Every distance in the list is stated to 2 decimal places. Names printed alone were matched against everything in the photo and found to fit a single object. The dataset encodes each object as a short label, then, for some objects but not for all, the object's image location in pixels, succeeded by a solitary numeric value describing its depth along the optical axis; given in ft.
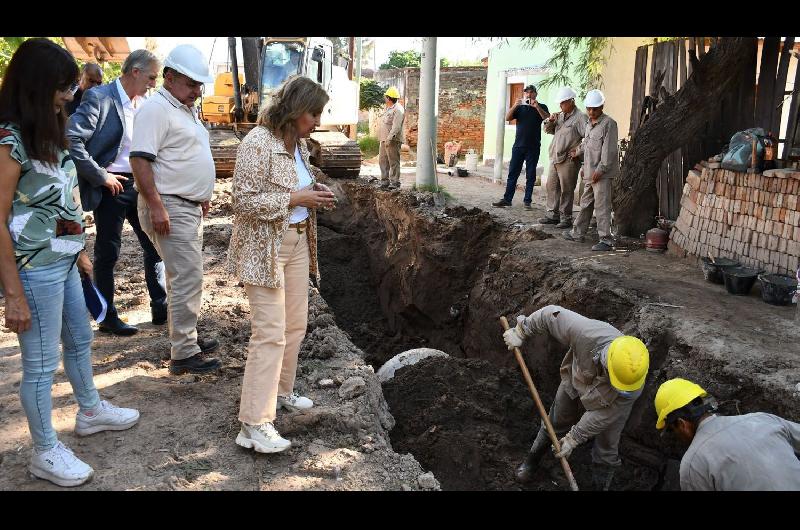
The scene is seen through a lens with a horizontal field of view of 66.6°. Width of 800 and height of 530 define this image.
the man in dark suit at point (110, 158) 14.38
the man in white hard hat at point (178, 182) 12.41
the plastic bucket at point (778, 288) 17.80
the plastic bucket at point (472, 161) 53.24
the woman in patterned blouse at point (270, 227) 10.38
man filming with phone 33.37
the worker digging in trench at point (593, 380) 13.01
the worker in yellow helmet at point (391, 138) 38.29
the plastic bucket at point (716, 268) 19.97
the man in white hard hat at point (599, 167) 24.79
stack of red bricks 18.74
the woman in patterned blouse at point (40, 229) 8.96
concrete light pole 37.88
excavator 41.55
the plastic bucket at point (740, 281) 18.72
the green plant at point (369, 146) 69.28
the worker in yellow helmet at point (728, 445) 8.96
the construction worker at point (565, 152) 28.43
